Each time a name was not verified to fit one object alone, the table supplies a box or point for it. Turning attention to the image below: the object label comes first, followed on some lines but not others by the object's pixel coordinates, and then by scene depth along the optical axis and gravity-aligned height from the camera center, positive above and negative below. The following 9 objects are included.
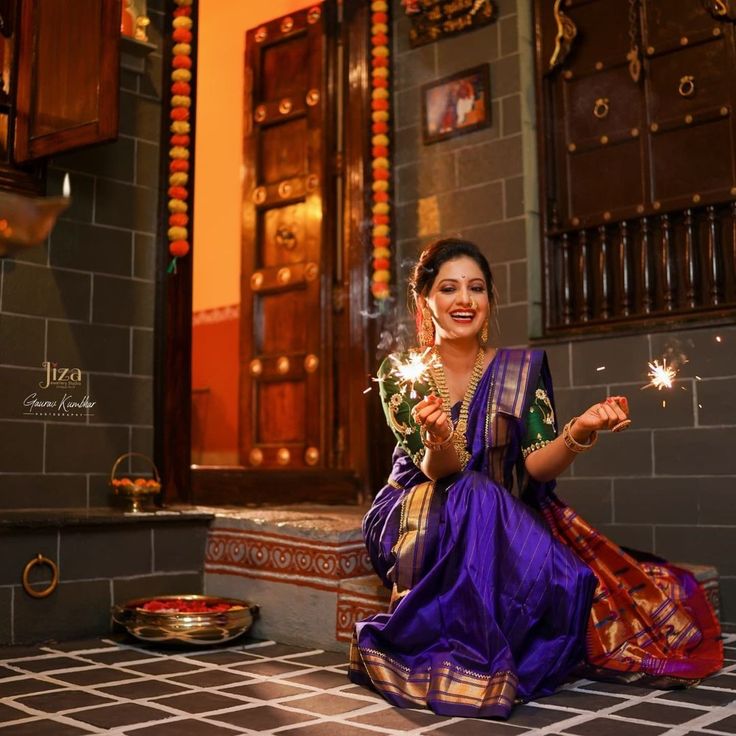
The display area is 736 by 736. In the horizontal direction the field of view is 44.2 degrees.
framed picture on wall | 4.57 +1.82
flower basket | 3.71 -0.11
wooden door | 5.09 +1.23
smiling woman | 2.33 -0.27
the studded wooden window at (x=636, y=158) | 3.80 +1.33
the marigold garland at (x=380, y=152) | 4.84 +1.67
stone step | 3.07 -0.41
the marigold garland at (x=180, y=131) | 4.23 +1.56
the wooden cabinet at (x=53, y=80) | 3.43 +1.49
